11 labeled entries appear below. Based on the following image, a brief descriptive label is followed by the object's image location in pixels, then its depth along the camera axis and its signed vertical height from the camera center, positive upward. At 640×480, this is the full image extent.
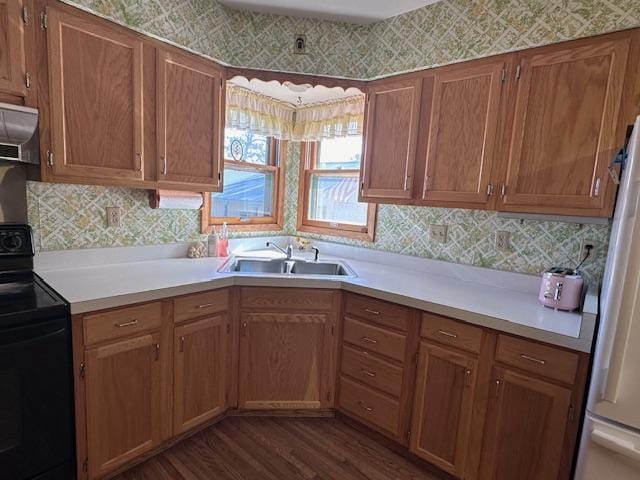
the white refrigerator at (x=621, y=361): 0.99 -0.40
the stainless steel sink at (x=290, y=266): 2.50 -0.45
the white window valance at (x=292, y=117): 2.66 +0.73
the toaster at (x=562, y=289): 1.61 -0.32
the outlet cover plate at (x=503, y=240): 2.03 -0.13
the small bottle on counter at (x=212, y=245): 2.51 -0.33
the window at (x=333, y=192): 2.82 +0.14
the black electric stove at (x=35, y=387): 1.25 -0.76
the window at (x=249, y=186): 2.74 +0.15
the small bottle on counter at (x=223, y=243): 2.54 -0.31
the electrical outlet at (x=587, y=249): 1.76 -0.13
